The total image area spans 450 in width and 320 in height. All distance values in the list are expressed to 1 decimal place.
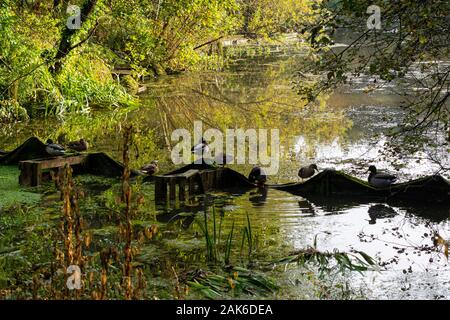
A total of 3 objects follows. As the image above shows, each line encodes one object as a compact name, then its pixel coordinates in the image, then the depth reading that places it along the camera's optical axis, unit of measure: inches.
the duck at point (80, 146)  533.3
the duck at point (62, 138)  639.1
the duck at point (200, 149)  493.0
